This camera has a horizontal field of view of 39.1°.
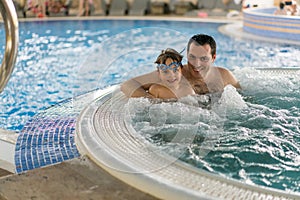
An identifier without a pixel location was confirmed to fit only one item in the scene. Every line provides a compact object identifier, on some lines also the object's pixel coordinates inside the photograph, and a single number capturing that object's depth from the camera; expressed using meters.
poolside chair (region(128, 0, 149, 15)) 14.15
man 3.58
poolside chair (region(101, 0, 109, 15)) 14.25
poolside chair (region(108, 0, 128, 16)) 14.10
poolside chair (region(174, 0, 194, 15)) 14.34
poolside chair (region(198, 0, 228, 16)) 13.93
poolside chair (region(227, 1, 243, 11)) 14.16
